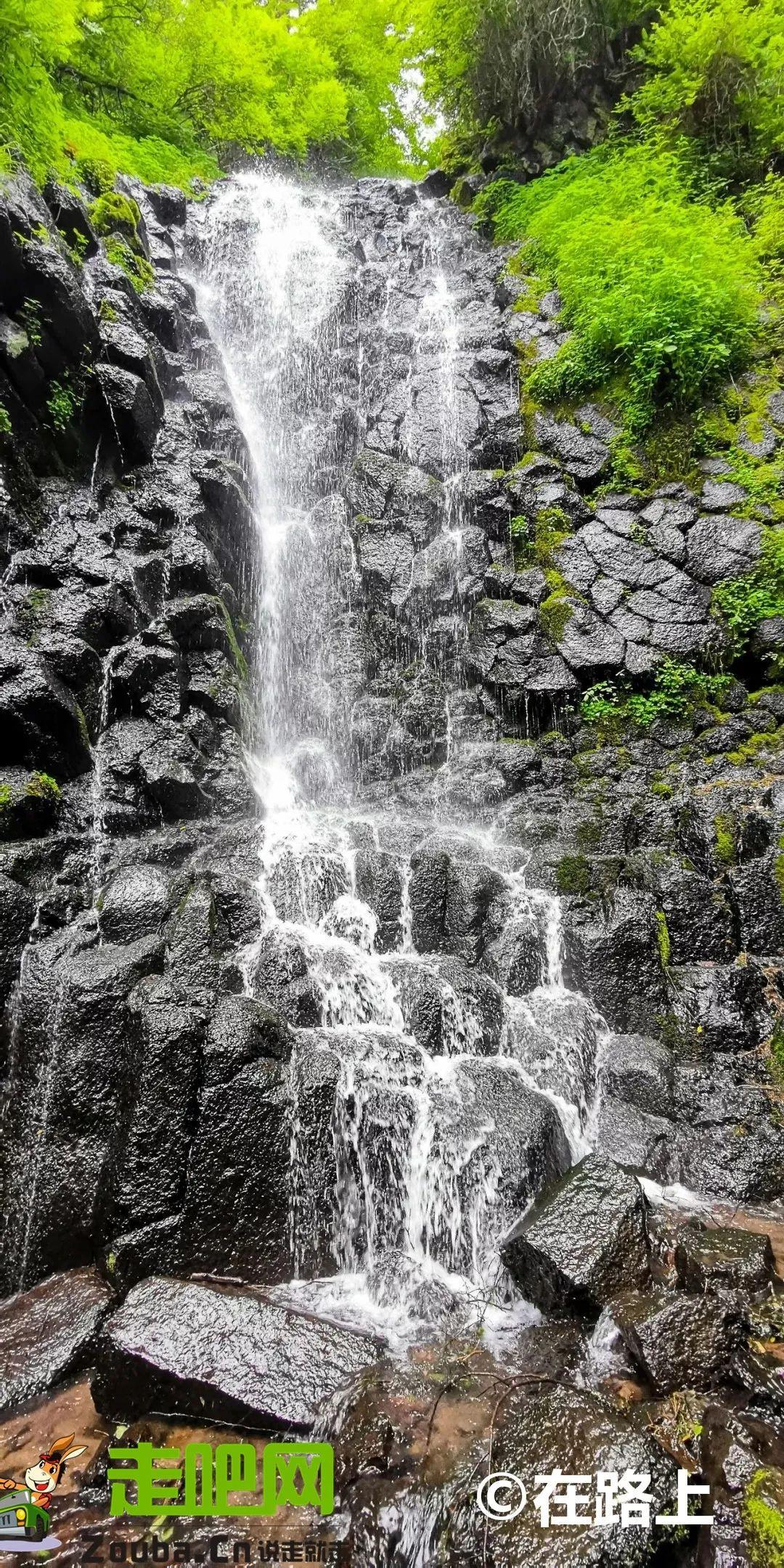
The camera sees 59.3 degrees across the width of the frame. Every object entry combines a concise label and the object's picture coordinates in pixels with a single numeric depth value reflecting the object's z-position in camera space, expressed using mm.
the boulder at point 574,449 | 10898
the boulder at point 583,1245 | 4109
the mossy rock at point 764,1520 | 2627
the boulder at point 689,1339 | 3490
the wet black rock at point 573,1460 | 2697
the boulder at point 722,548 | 9297
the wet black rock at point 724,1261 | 3990
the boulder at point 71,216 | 9602
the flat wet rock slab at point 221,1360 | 3637
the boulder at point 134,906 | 6340
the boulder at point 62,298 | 8547
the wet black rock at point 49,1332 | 3994
